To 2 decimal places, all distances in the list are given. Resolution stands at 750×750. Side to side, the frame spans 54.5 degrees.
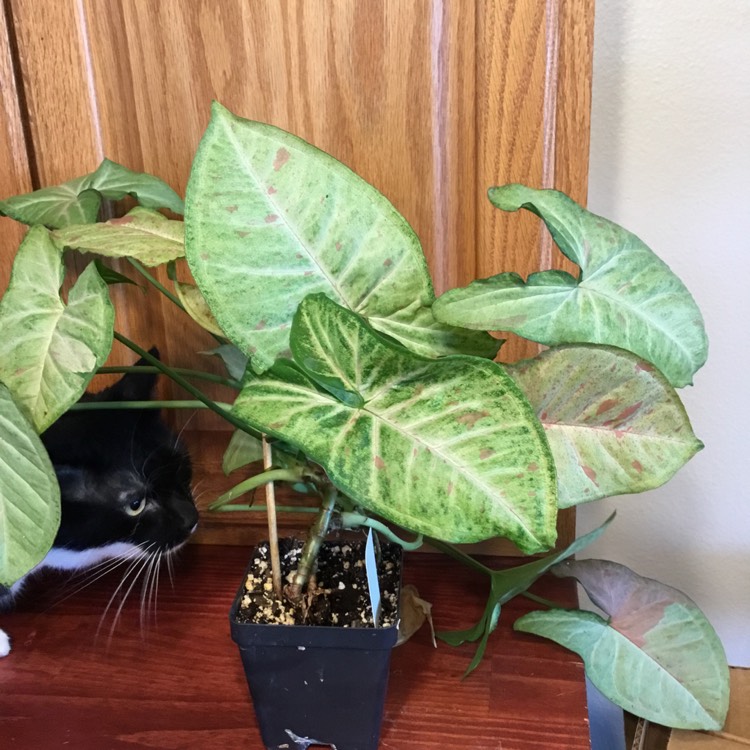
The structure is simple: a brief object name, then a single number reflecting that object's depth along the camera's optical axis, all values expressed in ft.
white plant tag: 1.78
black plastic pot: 1.86
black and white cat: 2.57
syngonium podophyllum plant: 1.34
